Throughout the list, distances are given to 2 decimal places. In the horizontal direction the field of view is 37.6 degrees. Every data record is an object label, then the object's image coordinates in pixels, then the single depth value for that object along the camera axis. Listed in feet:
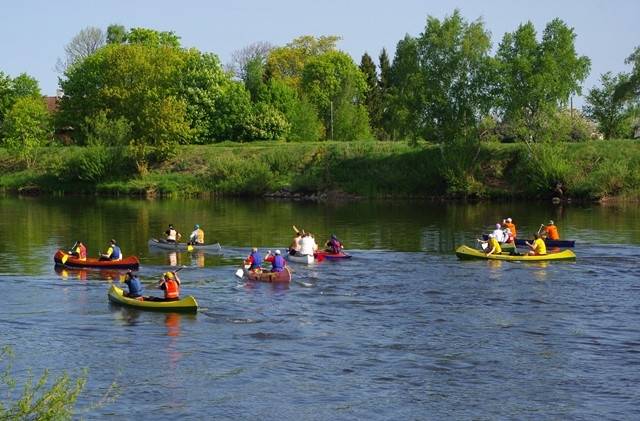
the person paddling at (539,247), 150.10
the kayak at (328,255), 153.44
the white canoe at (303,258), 149.79
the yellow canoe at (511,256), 150.00
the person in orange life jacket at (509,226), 168.85
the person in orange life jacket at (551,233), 169.10
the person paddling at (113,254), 146.30
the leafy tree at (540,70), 282.56
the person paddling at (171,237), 172.80
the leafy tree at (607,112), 346.54
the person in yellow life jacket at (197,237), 169.89
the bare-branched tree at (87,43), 483.92
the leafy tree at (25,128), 357.57
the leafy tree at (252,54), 520.42
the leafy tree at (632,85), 281.13
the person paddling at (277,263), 132.77
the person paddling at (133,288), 114.11
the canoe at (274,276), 132.26
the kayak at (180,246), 166.40
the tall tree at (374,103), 445.78
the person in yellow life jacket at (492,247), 152.46
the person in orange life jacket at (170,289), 111.34
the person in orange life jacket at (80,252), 148.66
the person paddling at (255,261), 135.33
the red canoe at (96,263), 144.46
